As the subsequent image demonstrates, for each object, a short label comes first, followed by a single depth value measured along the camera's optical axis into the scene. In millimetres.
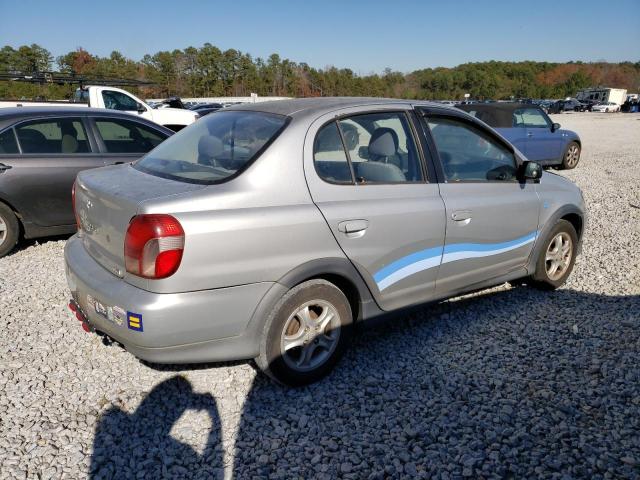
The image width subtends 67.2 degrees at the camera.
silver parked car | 2469
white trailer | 74688
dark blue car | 11695
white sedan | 61156
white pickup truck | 13532
